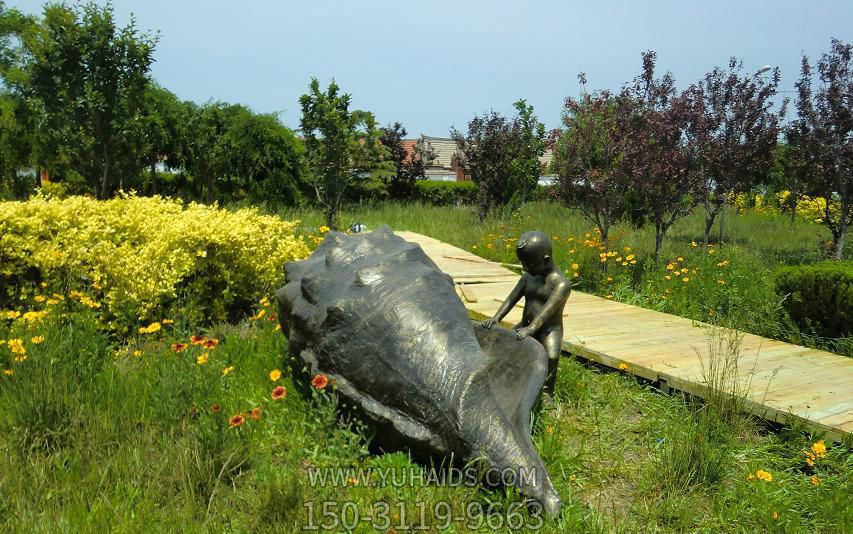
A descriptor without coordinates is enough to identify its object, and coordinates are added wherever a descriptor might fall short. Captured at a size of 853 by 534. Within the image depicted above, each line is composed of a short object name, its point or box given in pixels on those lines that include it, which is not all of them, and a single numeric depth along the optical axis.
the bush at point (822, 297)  5.70
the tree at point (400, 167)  24.53
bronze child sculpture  3.73
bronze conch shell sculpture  2.66
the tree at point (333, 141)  10.73
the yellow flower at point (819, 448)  3.06
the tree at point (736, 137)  12.40
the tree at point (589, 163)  9.45
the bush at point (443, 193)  24.84
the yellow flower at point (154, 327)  3.95
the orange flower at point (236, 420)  2.64
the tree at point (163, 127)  16.23
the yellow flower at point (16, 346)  3.56
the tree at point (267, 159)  17.38
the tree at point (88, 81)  11.32
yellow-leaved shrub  5.02
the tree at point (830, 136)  10.32
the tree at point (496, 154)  16.38
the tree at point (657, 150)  9.01
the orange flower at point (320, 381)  2.93
